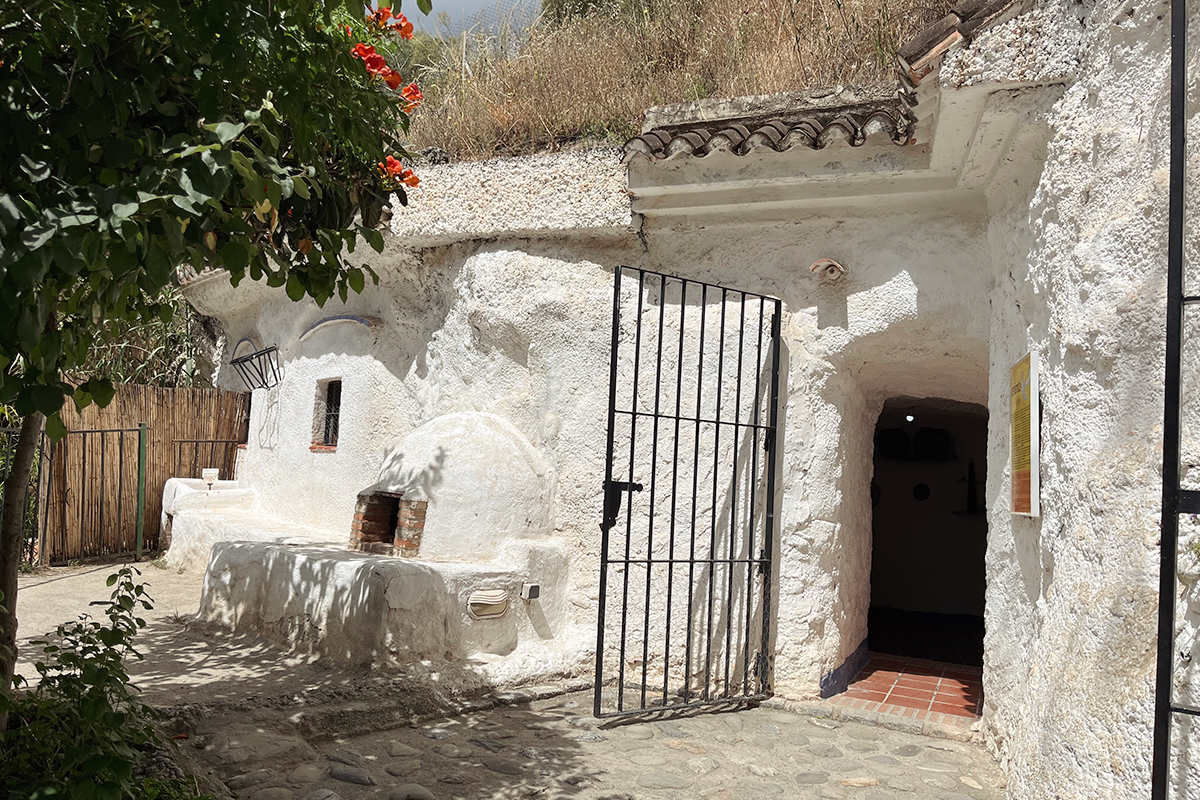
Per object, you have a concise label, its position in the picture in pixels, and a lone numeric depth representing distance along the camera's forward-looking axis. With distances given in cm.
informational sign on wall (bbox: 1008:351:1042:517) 374
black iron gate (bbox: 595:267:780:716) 543
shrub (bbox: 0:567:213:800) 231
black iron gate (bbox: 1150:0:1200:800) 222
